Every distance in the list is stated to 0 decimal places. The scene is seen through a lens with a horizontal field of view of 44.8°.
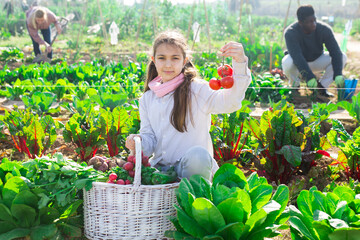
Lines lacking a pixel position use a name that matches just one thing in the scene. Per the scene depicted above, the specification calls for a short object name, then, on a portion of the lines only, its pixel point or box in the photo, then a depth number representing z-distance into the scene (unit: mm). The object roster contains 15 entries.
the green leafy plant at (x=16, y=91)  4945
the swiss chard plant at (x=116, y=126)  3109
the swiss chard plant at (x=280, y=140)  2762
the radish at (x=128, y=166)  2174
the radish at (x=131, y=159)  2223
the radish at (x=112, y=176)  2121
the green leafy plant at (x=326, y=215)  1709
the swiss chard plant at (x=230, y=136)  3059
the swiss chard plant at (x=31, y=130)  3109
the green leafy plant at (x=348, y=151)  2652
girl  2396
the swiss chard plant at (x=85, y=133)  3096
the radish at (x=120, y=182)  2094
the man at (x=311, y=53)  5391
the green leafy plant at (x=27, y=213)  2102
